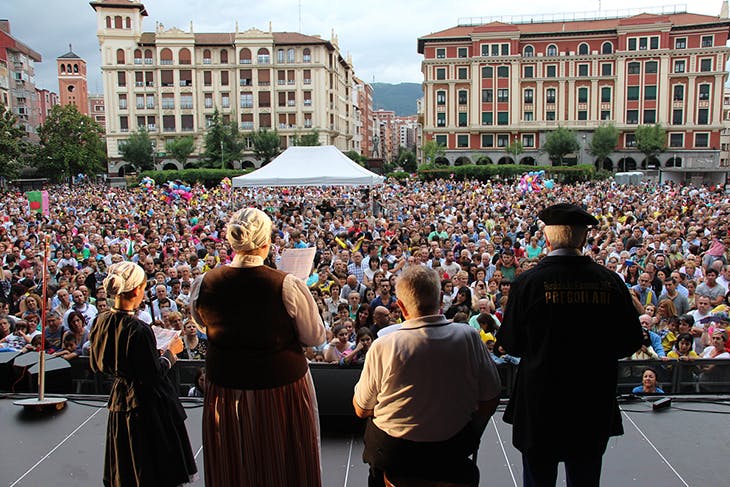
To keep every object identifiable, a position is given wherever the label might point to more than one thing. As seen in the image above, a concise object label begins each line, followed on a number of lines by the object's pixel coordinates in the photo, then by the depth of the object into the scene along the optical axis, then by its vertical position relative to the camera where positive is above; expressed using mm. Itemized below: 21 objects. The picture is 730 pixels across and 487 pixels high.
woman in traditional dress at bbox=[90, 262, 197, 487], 2850 -1033
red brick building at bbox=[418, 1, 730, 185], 54000 +8683
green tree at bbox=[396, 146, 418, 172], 70938 +2244
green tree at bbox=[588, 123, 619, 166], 53094 +3385
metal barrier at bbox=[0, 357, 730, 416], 4707 -1575
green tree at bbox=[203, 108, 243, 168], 55062 +3572
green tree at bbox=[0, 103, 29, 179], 36188 +2290
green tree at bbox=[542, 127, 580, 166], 52938 +3152
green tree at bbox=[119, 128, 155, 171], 56375 +2993
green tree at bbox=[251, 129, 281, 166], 57250 +3579
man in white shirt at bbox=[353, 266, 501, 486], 2248 -777
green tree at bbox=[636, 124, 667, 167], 52812 +3477
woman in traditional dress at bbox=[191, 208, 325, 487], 2469 -786
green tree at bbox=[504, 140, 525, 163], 55719 +2862
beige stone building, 60219 +10085
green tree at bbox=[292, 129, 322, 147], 56175 +3990
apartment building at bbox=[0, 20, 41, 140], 58906 +10971
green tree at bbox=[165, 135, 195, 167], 56500 +3225
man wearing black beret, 2422 -666
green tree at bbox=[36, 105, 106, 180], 49188 +3094
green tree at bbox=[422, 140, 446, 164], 55112 +2734
